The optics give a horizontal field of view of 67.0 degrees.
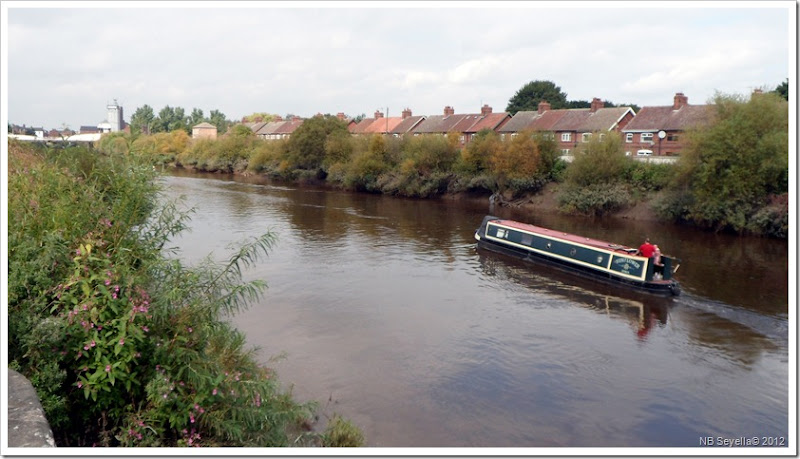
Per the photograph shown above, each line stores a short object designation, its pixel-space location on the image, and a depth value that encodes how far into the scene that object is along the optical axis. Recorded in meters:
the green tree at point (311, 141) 54.56
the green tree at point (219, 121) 113.60
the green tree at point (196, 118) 117.24
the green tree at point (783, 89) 51.00
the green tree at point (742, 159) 28.48
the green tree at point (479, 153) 42.44
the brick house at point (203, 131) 95.58
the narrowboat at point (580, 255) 18.42
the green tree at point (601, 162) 36.56
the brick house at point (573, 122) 46.31
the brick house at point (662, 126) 41.69
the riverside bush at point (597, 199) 35.31
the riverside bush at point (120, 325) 6.71
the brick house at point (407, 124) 62.03
